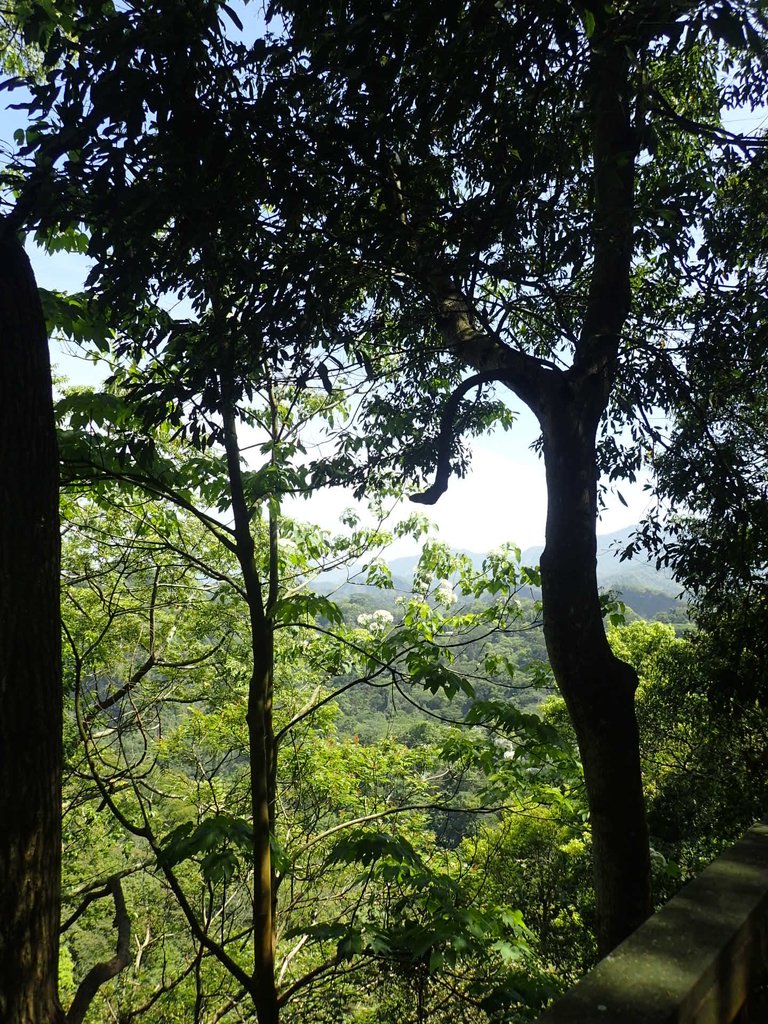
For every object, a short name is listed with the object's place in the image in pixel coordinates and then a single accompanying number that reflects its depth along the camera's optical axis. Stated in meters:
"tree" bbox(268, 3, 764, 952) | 2.33
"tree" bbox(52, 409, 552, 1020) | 2.79
